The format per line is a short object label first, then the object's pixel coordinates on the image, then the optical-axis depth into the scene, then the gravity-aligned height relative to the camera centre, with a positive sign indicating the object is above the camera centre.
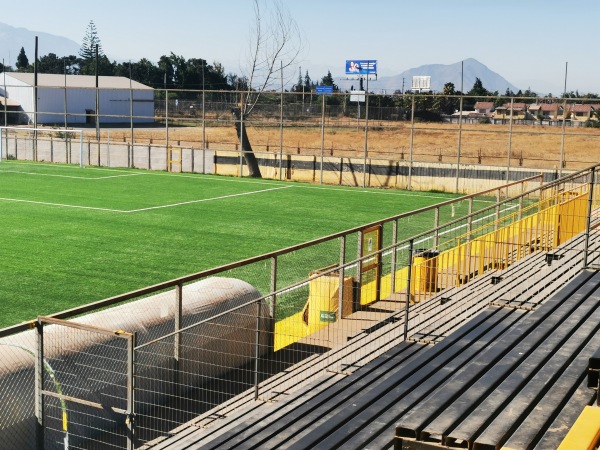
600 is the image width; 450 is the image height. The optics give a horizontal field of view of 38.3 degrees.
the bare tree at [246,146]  40.91 -2.02
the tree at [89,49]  167.88 +10.24
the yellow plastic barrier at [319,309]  12.88 -3.04
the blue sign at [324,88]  90.19 +1.96
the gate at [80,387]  8.20 -2.89
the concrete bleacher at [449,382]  5.70 -2.50
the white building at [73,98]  93.38 +0.33
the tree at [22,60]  165.50 +7.68
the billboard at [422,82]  82.56 +2.63
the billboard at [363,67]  68.47 +3.65
